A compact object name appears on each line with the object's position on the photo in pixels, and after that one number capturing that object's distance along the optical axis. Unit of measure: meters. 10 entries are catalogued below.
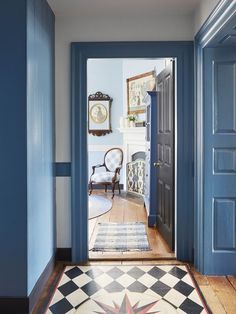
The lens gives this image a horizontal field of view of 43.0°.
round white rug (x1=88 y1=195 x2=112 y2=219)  4.88
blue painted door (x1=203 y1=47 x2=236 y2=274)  2.68
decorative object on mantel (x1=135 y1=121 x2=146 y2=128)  6.07
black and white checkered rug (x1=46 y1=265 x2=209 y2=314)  2.21
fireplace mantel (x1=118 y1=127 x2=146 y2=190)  6.21
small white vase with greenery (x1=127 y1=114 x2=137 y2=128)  6.41
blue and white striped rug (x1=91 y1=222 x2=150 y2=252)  3.41
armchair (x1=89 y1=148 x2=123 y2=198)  6.31
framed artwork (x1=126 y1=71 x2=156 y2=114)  6.09
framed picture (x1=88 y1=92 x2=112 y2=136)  7.05
